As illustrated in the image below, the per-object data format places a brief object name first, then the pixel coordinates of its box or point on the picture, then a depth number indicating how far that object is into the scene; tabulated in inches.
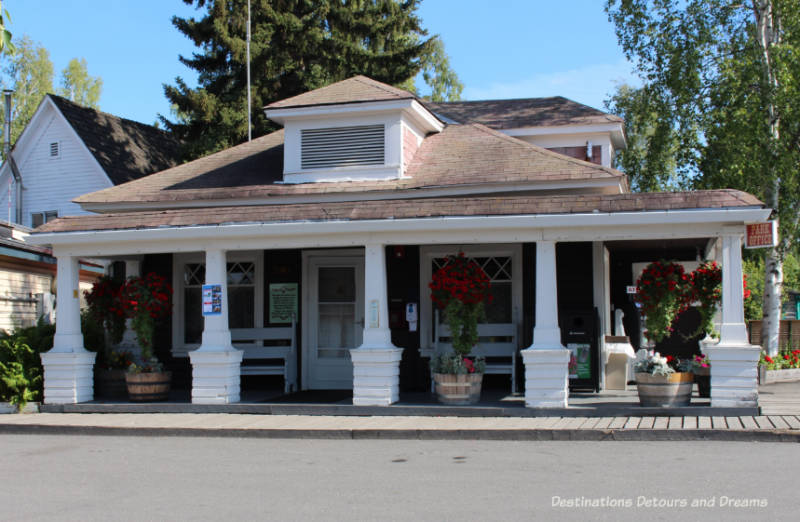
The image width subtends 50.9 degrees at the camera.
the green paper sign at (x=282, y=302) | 573.9
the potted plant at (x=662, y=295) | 434.0
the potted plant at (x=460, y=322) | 454.3
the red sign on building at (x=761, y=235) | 398.9
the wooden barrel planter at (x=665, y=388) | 420.2
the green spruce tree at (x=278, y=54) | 1147.3
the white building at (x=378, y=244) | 429.1
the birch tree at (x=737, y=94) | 743.7
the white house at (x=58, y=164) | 1040.8
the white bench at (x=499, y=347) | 521.0
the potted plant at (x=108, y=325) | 538.3
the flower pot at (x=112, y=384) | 538.0
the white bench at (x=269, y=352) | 553.3
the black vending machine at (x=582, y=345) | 502.0
